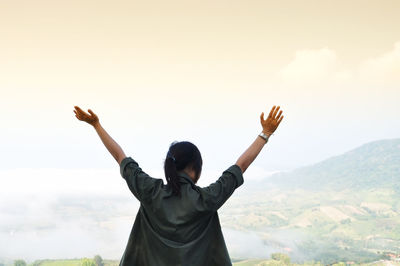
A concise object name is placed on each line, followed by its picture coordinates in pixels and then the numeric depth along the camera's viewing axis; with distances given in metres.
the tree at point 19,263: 41.86
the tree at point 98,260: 32.97
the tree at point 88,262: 29.31
